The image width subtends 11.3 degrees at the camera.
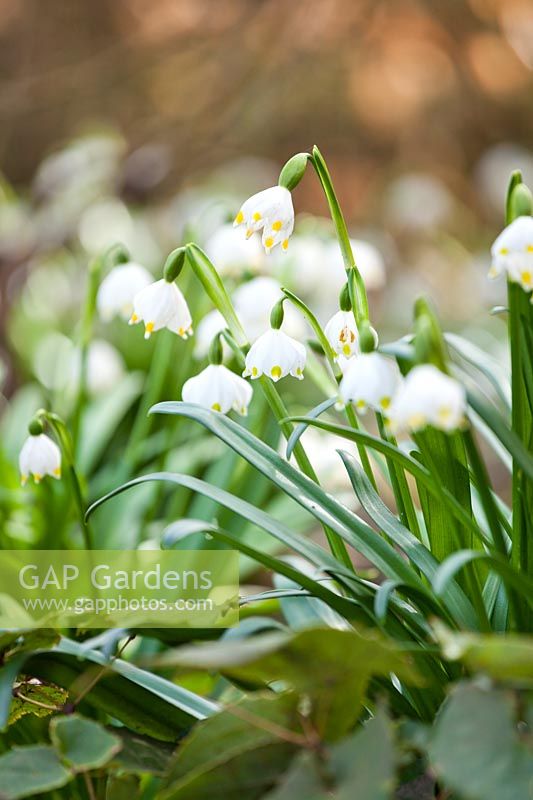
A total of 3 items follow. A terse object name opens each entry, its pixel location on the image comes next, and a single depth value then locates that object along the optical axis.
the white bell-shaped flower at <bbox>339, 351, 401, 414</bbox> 0.85
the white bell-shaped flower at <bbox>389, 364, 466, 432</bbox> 0.82
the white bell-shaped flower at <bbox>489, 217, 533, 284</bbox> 0.85
